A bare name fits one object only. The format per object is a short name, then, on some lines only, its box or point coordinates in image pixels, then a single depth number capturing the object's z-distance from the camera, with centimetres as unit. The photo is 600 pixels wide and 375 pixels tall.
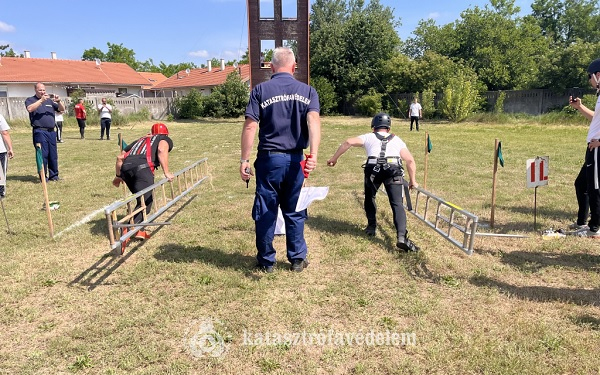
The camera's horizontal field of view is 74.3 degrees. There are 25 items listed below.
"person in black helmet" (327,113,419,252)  466
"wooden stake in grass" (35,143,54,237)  487
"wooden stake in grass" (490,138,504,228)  508
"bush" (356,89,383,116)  3362
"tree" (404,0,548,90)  3459
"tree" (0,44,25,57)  5292
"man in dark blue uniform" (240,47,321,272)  379
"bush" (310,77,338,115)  3534
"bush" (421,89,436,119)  2900
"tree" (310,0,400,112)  3634
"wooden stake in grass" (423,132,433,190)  631
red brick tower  2800
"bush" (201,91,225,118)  3197
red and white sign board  514
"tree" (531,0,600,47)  4934
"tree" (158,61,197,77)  8545
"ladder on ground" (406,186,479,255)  375
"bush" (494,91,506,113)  2664
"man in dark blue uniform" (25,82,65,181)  797
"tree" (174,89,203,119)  3200
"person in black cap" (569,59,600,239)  434
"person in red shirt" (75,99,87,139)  1792
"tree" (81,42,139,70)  7688
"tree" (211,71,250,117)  3206
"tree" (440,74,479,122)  2584
